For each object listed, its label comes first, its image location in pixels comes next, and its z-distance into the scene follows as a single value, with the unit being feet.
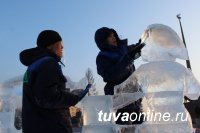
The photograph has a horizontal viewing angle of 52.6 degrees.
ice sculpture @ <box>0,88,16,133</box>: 7.24
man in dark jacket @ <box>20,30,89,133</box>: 4.40
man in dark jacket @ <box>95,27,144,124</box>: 6.40
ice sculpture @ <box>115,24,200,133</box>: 5.92
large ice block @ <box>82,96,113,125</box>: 5.91
